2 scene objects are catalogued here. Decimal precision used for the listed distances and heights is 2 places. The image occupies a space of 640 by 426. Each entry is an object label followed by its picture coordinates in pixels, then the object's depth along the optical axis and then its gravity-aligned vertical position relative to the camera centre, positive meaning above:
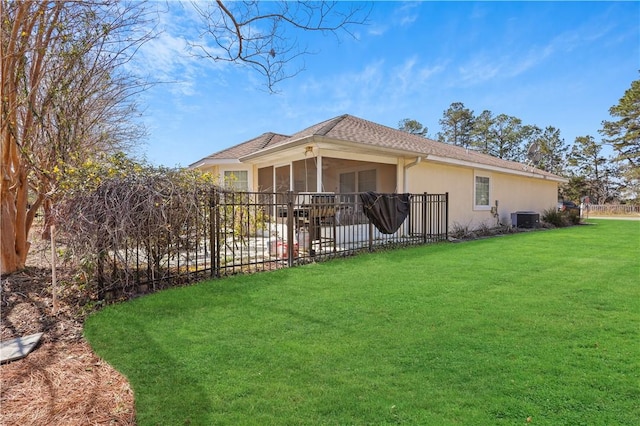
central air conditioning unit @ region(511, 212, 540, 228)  14.82 -0.42
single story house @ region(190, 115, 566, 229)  9.28 +1.62
